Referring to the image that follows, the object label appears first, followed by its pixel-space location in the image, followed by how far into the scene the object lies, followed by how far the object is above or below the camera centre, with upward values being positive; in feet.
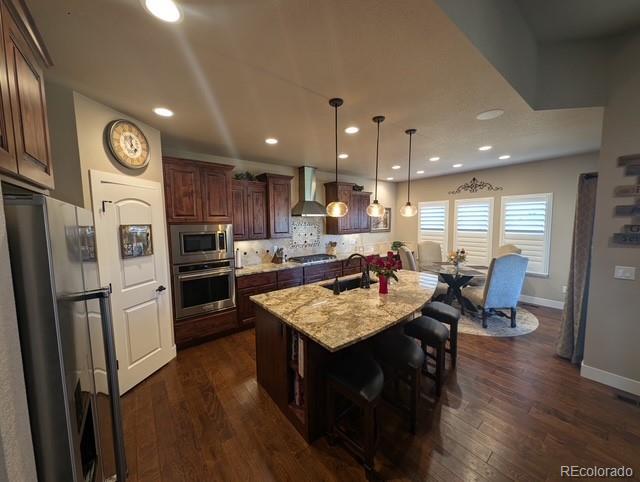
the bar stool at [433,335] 7.16 -3.39
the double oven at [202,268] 9.62 -1.80
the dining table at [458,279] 12.65 -3.05
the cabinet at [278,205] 13.31 +1.16
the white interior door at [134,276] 6.93 -1.59
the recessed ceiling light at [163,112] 7.11 +3.45
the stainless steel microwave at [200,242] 9.55 -0.70
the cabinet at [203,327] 9.80 -4.35
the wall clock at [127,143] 7.04 +2.57
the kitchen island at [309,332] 5.49 -2.35
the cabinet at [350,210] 16.69 +1.05
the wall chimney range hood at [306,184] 14.87 +2.57
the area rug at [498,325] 11.14 -5.01
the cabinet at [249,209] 12.20 +0.84
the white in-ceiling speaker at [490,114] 7.54 +3.51
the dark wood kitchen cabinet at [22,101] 2.78 +1.72
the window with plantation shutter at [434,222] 18.46 +0.13
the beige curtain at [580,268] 8.52 -1.63
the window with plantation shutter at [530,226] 14.01 -0.18
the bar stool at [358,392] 4.90 -3.55
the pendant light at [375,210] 9.39 +0.57
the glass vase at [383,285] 7.91 -2.00
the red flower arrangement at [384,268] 7.81 -1.44
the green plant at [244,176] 12.49 +2.59
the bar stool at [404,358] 5.87 -3.39
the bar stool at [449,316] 8.38 -3.26
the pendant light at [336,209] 8.35 +0.55
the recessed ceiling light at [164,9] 3.66 +3.38
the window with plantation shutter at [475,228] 16.24 -0.32
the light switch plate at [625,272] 7.06 -1.50
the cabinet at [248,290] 11.52 -3.19
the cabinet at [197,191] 9.46 +1.44
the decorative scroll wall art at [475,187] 15.91 +2.54
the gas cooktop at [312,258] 14.40 -2.12
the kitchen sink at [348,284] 9.21 -2.32
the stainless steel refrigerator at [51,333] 2.10 -1.01
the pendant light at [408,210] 10.46 +0.61
